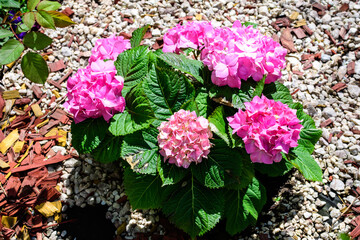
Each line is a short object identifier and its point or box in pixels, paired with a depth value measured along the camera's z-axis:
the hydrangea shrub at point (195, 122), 1.77
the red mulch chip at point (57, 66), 2.20
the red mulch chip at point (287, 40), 2.22
